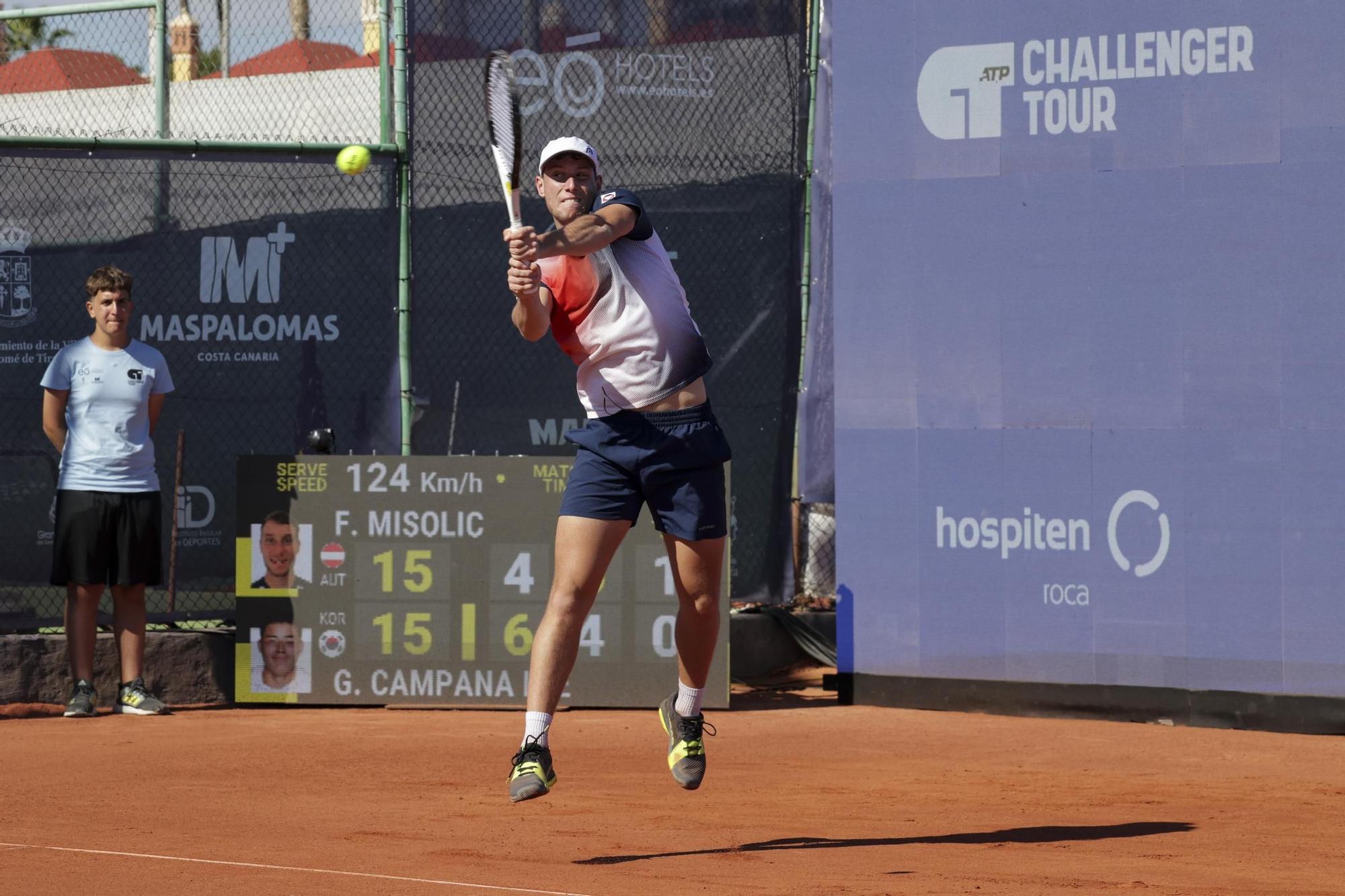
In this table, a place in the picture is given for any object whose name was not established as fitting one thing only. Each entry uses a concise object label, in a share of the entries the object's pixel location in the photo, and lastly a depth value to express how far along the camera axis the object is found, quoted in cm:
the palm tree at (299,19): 2092
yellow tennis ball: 1727
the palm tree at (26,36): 3459
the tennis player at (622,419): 1080
